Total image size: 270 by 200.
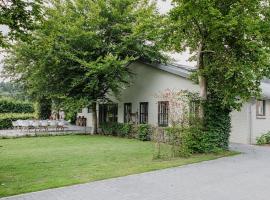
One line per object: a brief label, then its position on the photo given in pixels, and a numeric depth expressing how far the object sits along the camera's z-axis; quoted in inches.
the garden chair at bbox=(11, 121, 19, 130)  1038.4
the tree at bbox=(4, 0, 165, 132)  854.5
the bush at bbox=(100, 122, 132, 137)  890.4
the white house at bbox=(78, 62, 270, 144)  784.9
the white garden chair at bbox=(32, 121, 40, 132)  1017.7
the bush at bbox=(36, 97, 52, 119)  1402.2
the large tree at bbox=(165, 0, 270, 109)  538.0
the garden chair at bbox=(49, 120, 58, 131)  1055.6
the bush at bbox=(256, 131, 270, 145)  787.9
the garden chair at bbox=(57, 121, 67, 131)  1068.6
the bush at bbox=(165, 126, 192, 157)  547.9
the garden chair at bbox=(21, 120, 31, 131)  1010.1
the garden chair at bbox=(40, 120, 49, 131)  1030.8
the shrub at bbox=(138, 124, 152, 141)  815.1
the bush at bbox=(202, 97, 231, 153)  592.4
